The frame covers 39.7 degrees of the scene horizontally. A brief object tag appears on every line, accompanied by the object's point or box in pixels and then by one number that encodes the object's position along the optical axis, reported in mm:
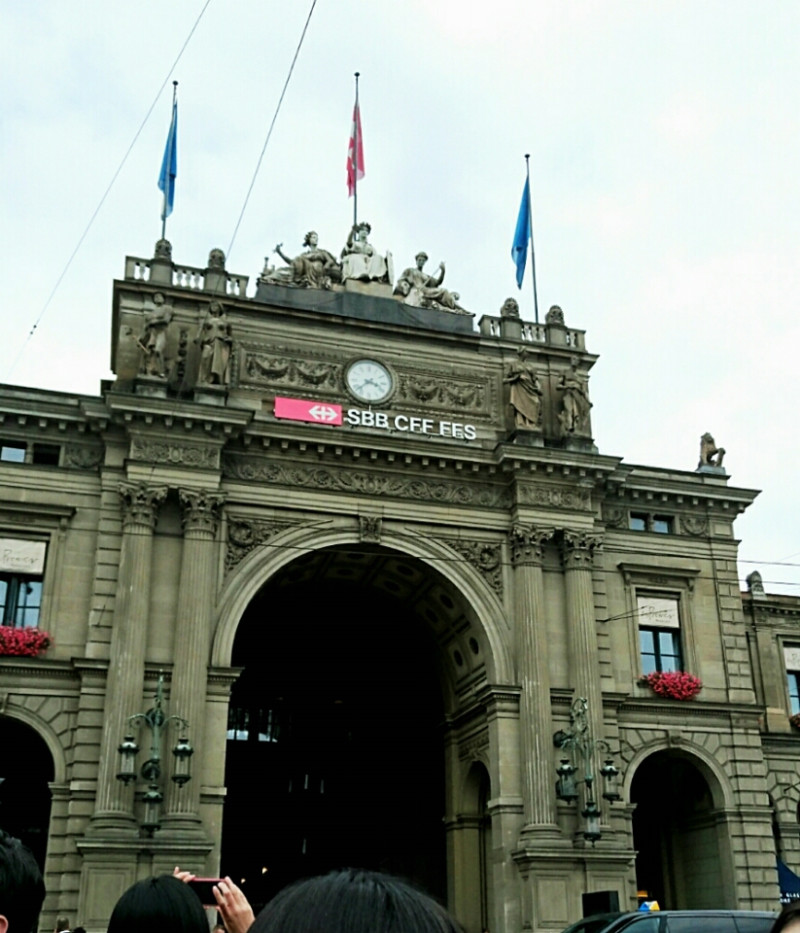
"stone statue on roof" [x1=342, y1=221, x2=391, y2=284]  39094
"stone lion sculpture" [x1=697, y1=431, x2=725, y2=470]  41375
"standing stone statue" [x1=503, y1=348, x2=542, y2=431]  37375
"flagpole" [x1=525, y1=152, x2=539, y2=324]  40875
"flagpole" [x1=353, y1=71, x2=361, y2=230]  40156
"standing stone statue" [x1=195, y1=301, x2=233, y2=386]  34625
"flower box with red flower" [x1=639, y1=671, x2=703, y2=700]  36844
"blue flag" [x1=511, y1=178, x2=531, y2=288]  41406
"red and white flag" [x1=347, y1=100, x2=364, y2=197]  40375
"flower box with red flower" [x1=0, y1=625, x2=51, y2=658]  30906
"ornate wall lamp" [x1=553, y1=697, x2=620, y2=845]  32062
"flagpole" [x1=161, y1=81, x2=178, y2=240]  37469
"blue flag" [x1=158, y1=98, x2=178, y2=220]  37594
